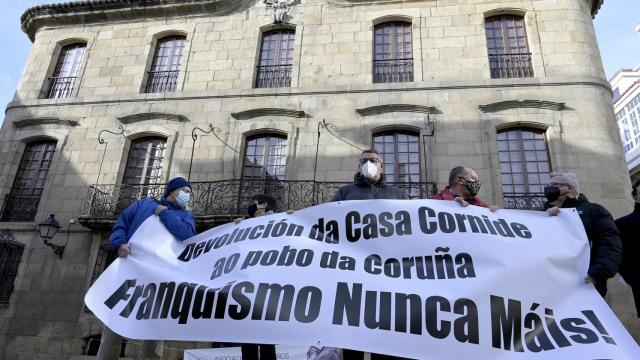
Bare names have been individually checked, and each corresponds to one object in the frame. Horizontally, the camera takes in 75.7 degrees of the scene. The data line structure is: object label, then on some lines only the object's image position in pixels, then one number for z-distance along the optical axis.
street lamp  10.87
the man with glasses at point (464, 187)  4.29
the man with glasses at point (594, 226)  3.52
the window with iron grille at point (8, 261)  11.52
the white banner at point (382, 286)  3.00
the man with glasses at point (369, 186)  4.52
